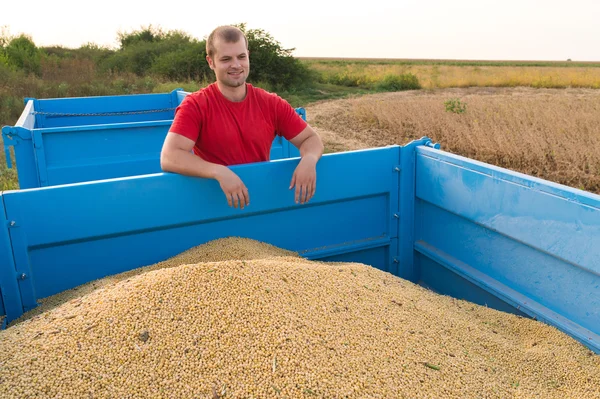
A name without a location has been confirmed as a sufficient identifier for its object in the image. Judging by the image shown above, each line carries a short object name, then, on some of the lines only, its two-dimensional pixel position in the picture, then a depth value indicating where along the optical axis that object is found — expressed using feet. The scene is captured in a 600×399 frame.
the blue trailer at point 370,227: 7.04
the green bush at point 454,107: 44.78
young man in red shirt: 8.82
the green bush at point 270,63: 75.82
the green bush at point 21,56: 70.95
